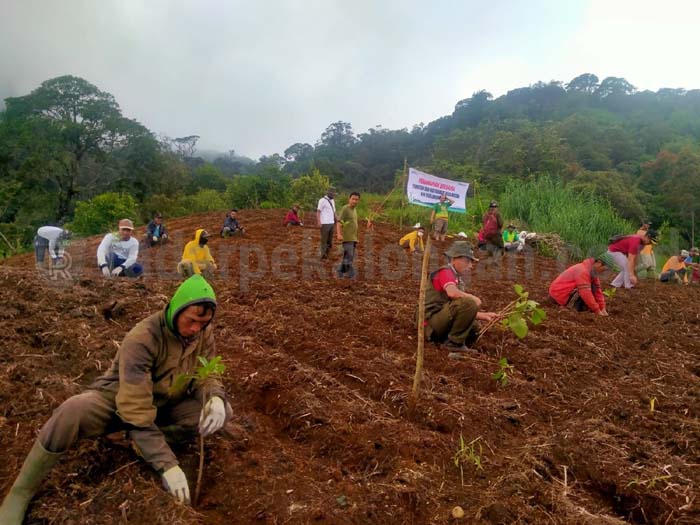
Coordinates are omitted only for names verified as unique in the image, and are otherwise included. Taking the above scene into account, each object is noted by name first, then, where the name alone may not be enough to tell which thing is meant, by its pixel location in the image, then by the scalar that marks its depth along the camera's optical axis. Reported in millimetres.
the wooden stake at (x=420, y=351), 2910
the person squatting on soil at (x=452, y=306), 4207
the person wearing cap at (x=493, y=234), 9703
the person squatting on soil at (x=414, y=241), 10227
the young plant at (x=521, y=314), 3096
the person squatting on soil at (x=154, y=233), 11469
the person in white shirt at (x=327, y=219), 7965
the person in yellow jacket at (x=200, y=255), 6735
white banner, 12875
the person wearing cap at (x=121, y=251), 6859
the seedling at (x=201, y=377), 2139
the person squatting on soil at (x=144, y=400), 2064
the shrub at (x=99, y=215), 16375
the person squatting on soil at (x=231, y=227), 13188
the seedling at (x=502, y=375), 3656
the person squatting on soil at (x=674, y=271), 9852
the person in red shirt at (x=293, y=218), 14718
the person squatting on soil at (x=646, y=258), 8730
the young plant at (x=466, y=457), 2623
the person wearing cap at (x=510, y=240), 12859
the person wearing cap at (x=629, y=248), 7122
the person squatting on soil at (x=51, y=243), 7414
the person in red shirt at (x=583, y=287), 5621
